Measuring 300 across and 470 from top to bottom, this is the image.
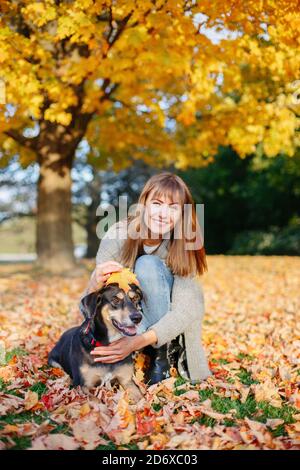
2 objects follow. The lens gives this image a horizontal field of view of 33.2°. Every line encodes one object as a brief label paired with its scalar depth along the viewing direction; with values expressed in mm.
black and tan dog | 3365
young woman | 3768
